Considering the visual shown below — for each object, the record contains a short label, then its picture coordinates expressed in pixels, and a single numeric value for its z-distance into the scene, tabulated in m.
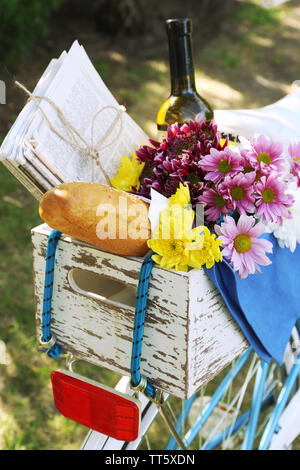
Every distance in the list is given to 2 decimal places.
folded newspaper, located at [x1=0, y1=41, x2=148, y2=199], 1.28
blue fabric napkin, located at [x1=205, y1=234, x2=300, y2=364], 1.27
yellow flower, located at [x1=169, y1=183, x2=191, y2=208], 1.24
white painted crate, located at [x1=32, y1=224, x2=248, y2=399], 1.25
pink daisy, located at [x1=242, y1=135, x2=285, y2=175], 1.27
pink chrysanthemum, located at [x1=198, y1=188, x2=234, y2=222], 1.26
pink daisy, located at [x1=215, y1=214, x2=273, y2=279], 1.24
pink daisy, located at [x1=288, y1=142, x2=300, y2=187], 1.29
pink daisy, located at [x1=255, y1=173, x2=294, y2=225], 1.25
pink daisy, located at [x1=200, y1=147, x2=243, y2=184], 1.25
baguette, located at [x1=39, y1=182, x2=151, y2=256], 1.22
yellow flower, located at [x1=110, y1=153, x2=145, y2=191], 1.36
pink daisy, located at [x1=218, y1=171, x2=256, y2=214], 1.24
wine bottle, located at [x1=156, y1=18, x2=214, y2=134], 1.36
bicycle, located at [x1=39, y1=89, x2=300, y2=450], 1.43
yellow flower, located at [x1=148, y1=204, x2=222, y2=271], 1.22
